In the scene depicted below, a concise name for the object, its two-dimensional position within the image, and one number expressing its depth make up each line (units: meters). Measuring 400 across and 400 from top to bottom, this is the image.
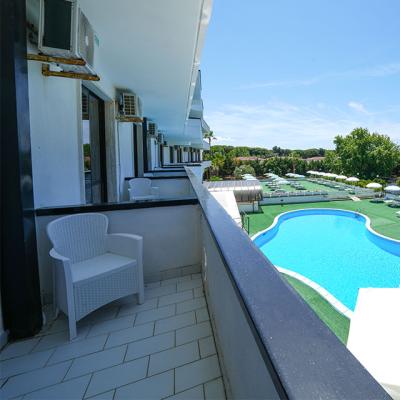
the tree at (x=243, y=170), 40.41
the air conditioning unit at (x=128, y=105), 5.30
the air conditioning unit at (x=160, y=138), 14.17
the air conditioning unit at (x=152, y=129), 9.70
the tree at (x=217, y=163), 40.47
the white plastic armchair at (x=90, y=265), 2.00
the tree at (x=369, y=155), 37.12
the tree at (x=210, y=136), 41.88
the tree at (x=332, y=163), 41.78
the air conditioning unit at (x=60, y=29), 1.98
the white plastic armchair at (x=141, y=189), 5.51
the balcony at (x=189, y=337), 0.56
